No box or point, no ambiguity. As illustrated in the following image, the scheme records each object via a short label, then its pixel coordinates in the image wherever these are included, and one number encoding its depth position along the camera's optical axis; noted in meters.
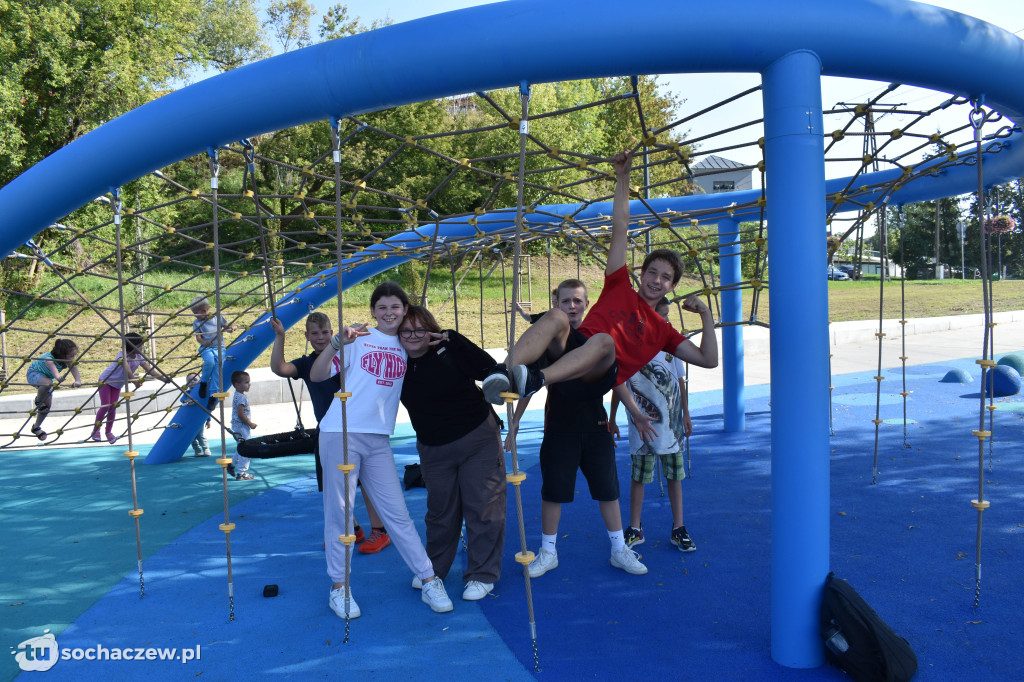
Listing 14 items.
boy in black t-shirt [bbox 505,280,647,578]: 3.89
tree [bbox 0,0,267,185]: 15.13
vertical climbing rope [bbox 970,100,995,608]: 3.14
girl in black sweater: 3.68
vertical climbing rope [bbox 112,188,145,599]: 3.44
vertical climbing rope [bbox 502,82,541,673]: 2.67
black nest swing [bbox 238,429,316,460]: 5.99
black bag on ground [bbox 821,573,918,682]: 2.71
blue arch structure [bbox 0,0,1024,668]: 2.82
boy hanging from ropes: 3.61
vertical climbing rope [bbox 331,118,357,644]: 2.99
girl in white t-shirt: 3.55
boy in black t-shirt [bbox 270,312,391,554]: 4.53
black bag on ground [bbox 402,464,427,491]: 5.96
